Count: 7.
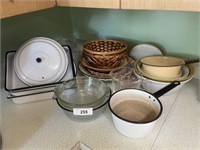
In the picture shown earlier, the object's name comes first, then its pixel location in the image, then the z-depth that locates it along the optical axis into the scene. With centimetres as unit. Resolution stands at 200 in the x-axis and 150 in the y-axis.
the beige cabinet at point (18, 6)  56
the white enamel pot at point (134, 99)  61
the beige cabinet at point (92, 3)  67
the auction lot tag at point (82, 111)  69
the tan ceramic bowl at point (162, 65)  82
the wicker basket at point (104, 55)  89
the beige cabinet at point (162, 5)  54
